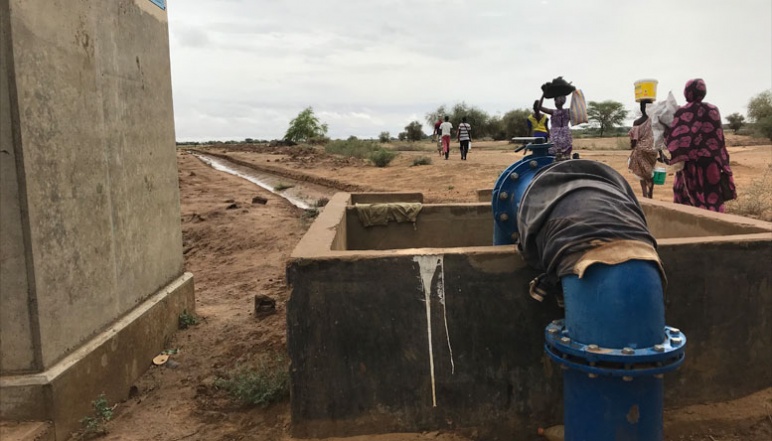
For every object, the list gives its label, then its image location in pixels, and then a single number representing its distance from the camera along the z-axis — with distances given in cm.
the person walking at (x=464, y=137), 2025
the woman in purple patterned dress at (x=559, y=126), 711
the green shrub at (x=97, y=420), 331
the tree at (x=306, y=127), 6234
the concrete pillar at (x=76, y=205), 293
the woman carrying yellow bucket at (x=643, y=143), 733
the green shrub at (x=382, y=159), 2262
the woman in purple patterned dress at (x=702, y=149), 571
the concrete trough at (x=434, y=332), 296
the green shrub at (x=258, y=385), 360
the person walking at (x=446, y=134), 2177
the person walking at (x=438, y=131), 2378
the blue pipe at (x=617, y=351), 210
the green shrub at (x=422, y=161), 2033
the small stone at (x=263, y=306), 548
